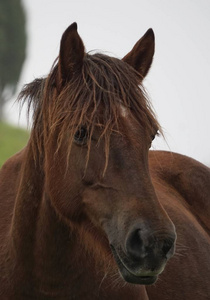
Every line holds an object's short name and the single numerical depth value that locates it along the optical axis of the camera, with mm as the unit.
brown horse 6426
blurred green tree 69312
